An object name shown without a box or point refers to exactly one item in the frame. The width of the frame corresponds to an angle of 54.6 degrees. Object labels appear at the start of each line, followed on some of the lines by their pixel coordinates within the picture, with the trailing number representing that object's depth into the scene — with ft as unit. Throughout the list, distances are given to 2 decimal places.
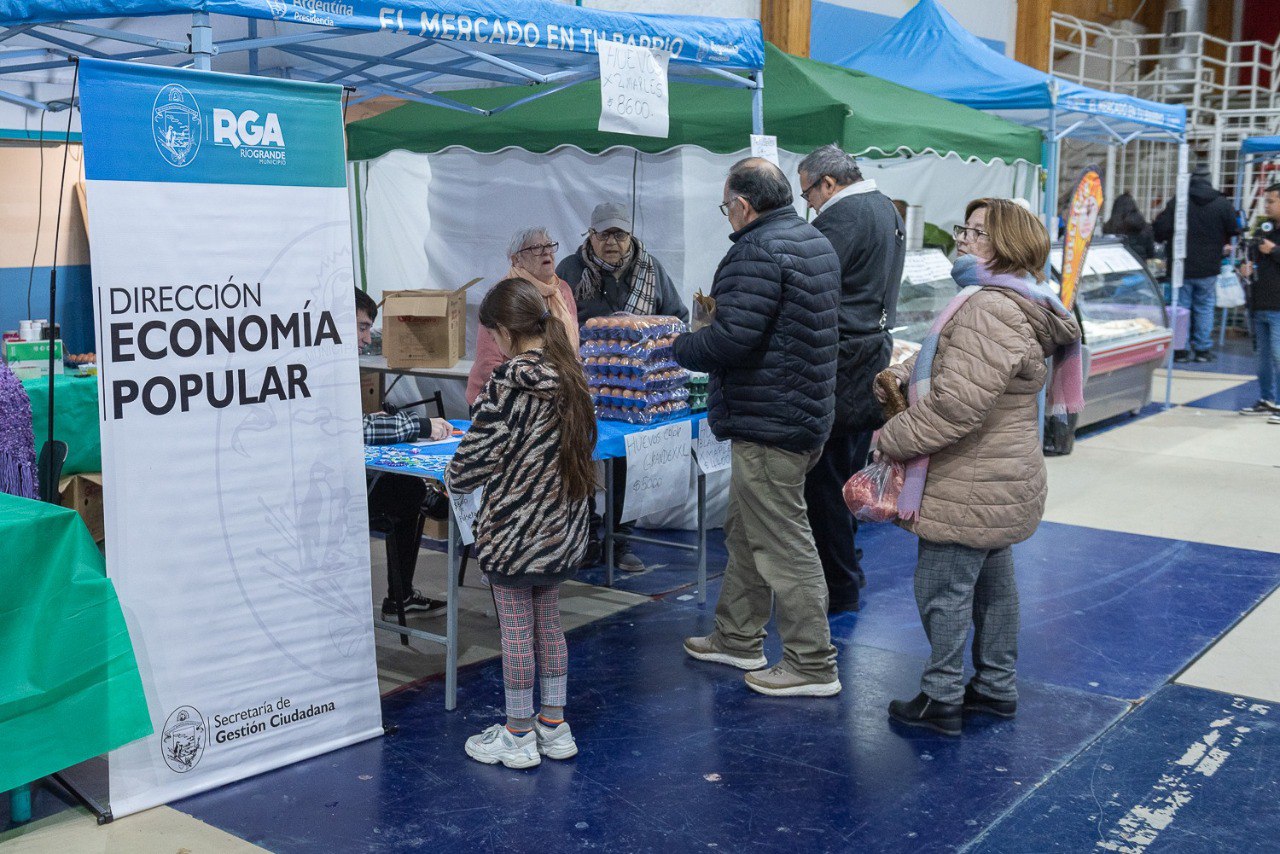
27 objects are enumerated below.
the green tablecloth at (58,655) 10.76
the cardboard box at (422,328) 22.00
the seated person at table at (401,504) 15.15
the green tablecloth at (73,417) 16.96
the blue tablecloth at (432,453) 13.84
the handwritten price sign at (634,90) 15.89
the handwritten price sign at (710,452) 17.57
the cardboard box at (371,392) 21.84
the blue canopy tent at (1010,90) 28.91
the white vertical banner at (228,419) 11.17
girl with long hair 12.00
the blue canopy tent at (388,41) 11.99
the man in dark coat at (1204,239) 42.29
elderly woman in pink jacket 18.21
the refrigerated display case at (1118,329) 31.37
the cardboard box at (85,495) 17.39
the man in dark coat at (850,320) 16.60
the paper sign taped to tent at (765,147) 18.06
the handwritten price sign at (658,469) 16.03
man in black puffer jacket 13.78
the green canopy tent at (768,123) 21.71
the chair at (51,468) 13.42
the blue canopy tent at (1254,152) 50.39
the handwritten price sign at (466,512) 13.53
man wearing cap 19.57
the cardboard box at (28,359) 17.97
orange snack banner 28.14
